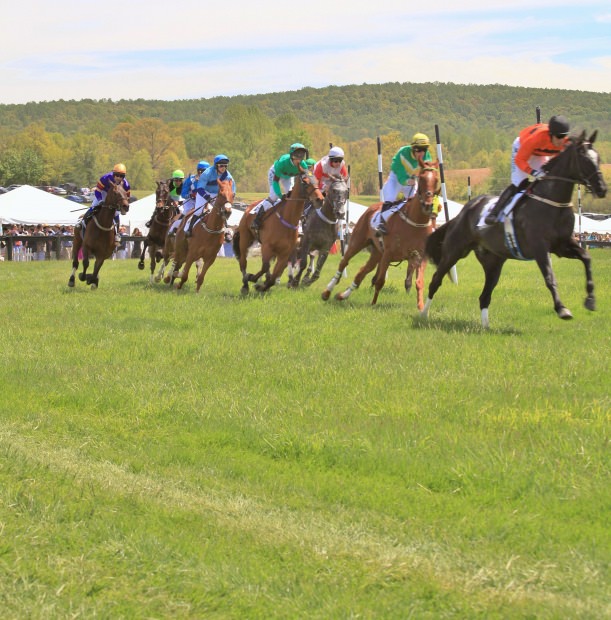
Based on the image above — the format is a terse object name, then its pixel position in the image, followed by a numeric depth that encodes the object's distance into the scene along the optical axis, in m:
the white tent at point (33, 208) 47.09
